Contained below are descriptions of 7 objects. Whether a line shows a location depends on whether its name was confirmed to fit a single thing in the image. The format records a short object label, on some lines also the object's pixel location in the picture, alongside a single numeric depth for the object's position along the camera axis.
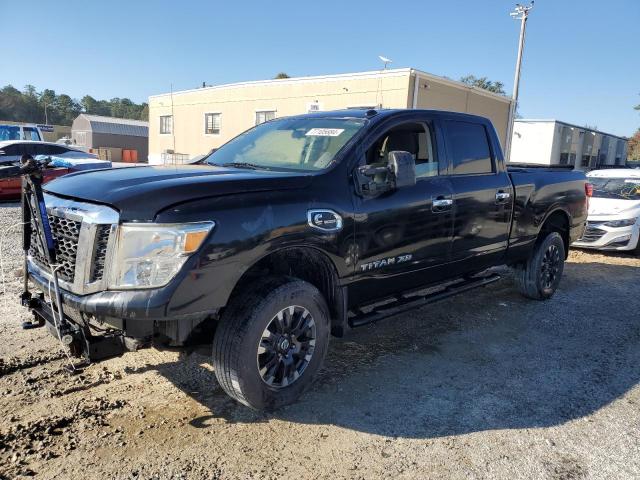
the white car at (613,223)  9.38
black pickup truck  2.77
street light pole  26.81
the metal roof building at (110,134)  52.12
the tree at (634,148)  79.12
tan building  19.83
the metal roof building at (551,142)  32.72
